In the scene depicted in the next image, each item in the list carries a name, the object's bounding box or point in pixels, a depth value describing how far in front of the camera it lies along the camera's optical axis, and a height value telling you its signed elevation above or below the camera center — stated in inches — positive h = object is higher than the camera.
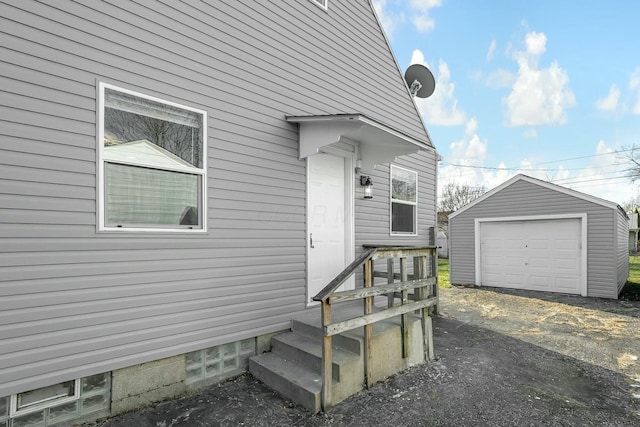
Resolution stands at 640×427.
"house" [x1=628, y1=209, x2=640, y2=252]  839.1 -32.2
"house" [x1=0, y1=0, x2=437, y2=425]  94.5 +10.9
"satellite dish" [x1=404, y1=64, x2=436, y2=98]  283.6 +119.9
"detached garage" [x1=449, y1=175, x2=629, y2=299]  343.0 -28.4
